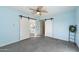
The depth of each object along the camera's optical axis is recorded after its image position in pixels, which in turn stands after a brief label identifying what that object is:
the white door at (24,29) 2.90
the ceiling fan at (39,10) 2.79
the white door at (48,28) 2.91
